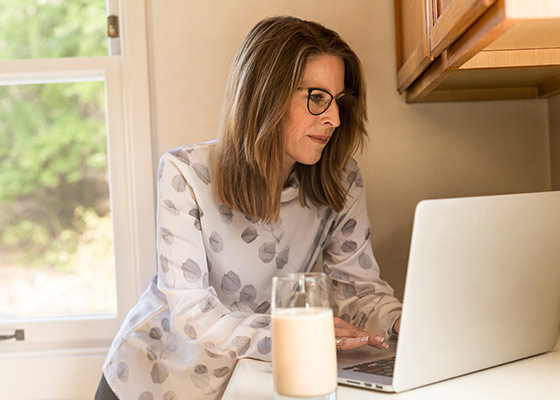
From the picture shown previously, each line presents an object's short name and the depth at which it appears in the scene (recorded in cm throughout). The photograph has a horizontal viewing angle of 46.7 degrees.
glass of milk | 76
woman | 130
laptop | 83
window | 177
